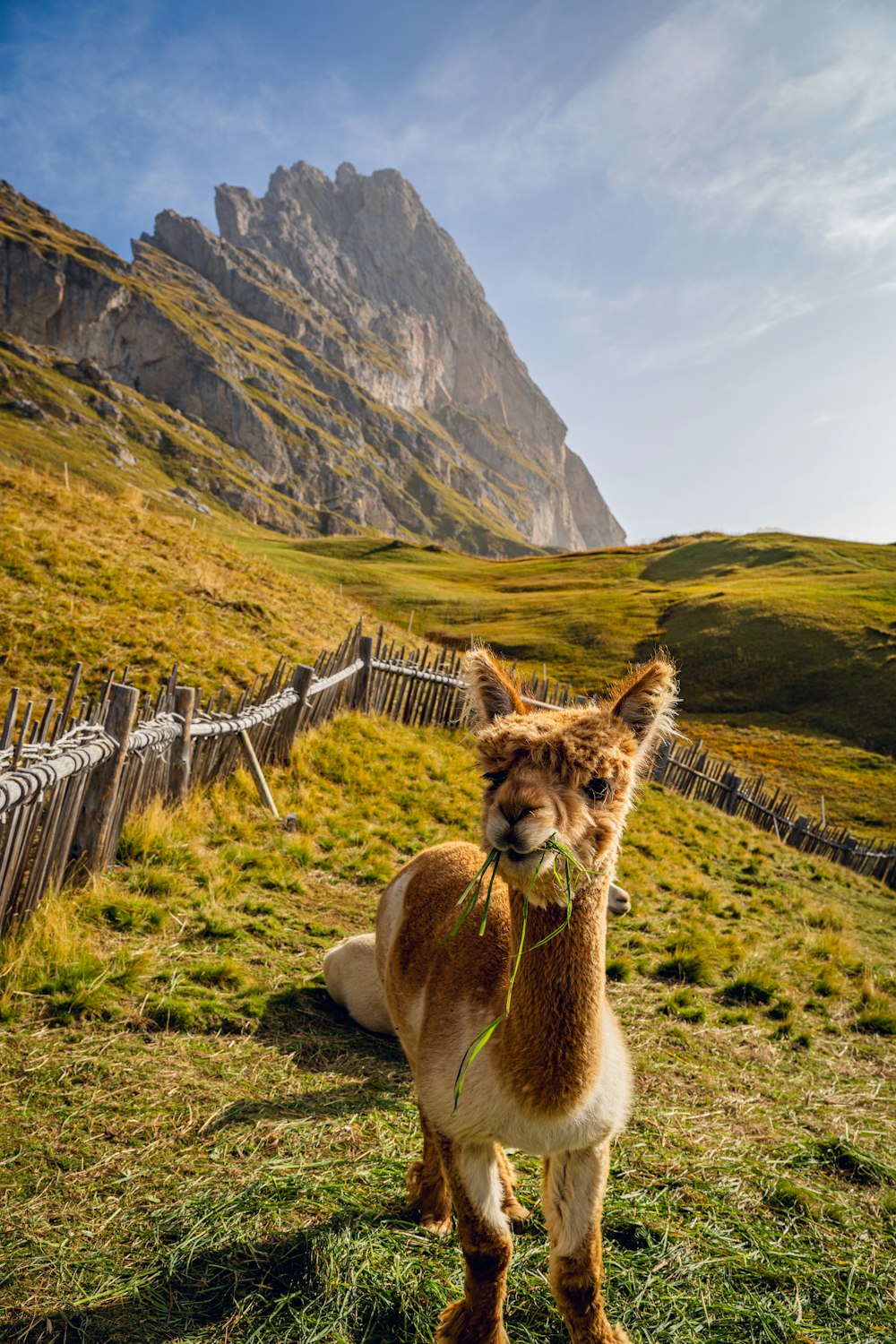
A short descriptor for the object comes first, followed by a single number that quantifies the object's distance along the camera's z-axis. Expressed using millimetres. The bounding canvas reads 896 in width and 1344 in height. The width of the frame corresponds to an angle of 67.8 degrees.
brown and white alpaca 2240
